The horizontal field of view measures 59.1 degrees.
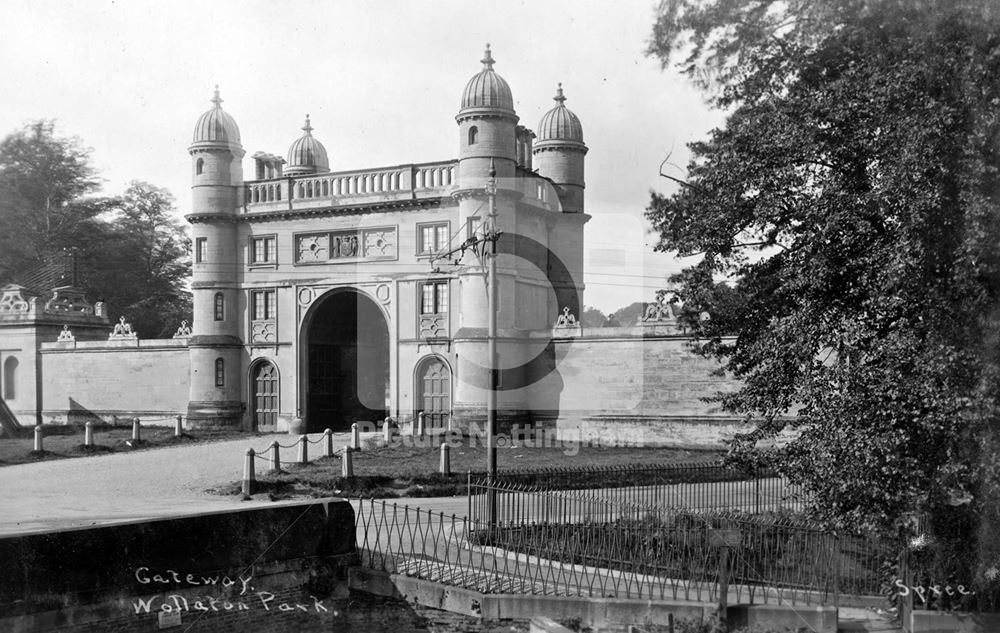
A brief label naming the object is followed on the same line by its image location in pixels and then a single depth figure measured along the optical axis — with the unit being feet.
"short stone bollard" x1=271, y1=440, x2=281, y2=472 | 69.12
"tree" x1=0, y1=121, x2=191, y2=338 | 154.92
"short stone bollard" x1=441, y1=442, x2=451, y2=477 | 67.56
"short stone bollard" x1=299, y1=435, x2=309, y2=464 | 74.23
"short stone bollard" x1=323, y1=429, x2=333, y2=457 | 80.74
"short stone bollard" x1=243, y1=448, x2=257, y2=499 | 62.03
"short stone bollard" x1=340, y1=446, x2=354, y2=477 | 63.46
